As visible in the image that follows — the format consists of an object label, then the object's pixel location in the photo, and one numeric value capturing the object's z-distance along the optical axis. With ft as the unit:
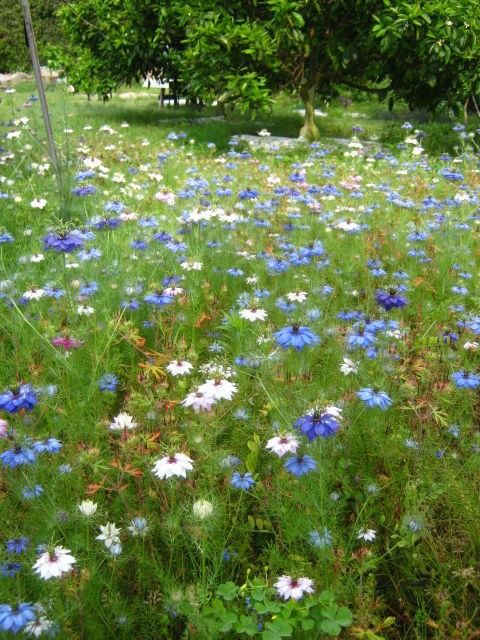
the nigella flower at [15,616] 3.98
